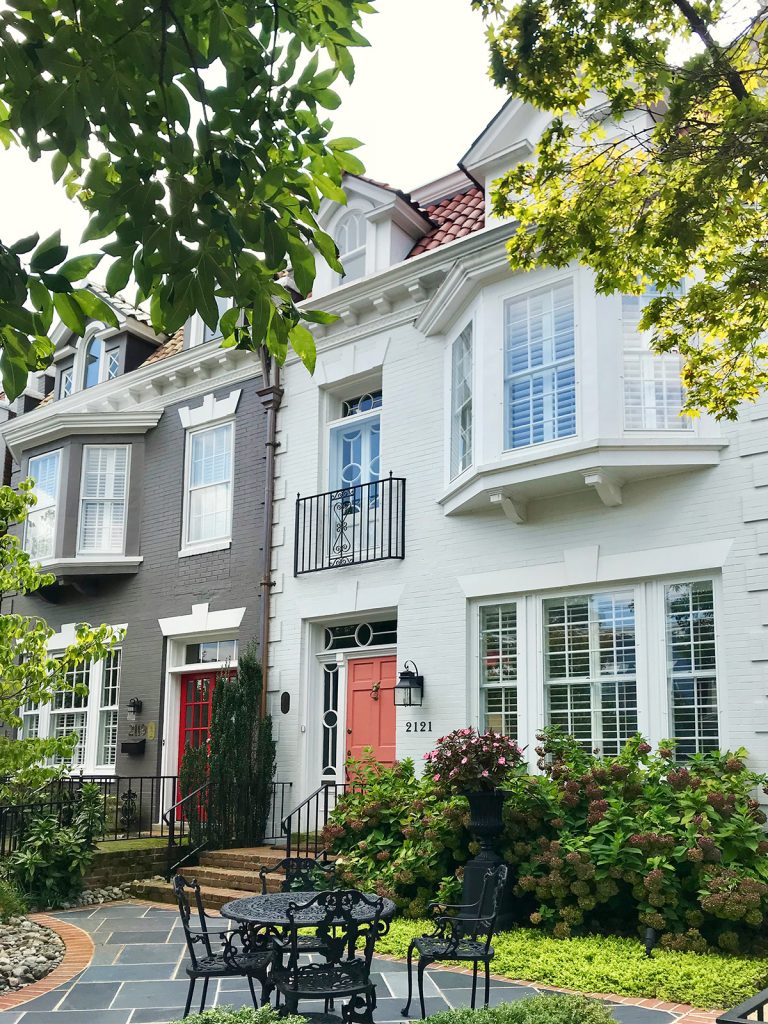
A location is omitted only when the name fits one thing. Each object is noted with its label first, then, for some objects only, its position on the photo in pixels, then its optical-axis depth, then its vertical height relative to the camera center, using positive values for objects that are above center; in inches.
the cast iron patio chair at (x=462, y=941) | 256.1 -61.1
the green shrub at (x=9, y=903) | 380.8 -76.3
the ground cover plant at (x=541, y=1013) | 181.5 -55.3
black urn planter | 352.8 -42.7
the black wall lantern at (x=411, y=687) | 459.2 +6.5
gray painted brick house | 577.4 +102.4
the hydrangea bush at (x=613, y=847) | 316.2 -48.3
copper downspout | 536.7 +122.8
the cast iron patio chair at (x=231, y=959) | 244.2 -62.1
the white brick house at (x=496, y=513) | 381.1 +79.6
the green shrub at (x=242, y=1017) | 177.9 -54.8
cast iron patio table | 239.0 -50.4
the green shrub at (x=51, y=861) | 432.8 -68.2
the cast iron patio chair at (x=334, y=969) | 225.1 -59.9
